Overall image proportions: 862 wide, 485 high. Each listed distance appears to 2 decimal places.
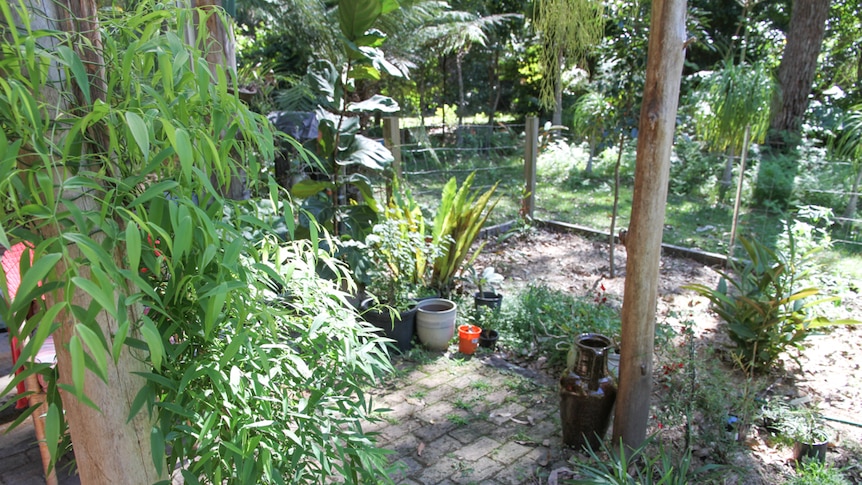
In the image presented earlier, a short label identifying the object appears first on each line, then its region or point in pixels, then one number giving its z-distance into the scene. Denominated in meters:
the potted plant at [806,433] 2.54
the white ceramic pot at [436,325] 3.65
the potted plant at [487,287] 4.12
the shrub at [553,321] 3.46
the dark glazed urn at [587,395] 2.59
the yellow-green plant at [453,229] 4.12
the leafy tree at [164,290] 0.81
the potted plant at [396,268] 3.64
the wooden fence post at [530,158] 6.36
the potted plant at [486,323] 3.81
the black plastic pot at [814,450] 2.53
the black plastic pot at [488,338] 3.79
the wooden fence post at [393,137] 4.62
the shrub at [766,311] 3.30
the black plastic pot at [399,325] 3.62
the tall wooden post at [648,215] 2.22
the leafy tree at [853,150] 5.63
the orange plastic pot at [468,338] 3.65
